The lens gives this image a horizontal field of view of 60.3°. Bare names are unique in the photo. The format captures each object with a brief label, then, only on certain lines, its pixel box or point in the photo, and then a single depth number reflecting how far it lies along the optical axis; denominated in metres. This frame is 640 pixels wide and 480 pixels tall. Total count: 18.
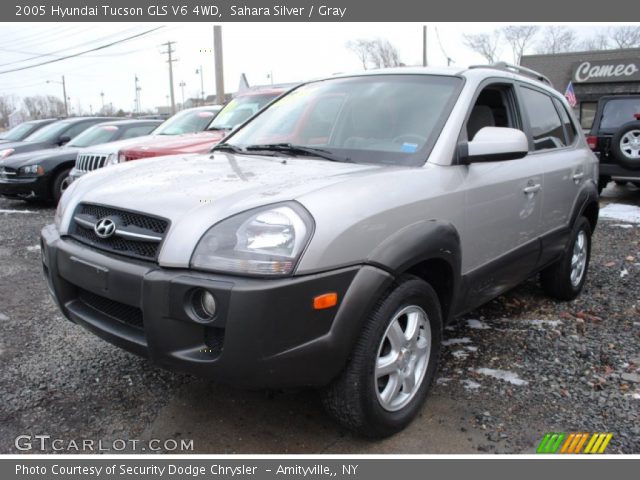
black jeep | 8.42
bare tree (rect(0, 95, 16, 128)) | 81.80
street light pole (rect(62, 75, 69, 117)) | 82.00
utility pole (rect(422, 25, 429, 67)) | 30.59
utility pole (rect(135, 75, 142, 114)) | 86.56
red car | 6.45
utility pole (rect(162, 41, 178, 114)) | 42.53
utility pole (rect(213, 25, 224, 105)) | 16.64
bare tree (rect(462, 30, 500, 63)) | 38.75
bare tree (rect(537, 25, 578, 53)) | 39.62
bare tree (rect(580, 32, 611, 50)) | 39.66
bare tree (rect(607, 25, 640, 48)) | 36.41
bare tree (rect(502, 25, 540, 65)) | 37.97
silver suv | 2.06
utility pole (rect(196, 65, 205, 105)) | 70.26
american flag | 14.06
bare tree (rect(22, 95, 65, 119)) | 87.04
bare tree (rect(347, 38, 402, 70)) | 40.44
